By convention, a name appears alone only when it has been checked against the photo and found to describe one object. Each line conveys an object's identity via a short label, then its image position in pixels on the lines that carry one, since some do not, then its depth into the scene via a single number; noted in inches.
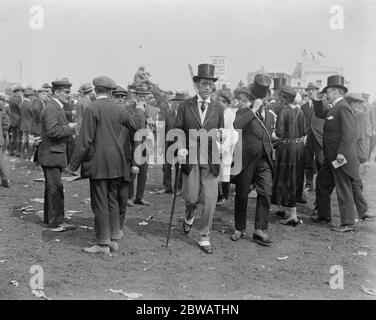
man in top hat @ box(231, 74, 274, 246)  260.8
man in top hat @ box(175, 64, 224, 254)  244.7
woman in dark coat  293.6
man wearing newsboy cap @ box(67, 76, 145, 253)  230.7
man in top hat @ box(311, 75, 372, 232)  286.2
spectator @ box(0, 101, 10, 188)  406.6
